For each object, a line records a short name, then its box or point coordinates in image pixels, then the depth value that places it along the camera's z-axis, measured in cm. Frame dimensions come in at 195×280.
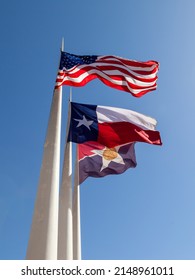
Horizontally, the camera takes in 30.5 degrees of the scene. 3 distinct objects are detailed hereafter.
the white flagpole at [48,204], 1128
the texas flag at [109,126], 2139
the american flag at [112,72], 1964
